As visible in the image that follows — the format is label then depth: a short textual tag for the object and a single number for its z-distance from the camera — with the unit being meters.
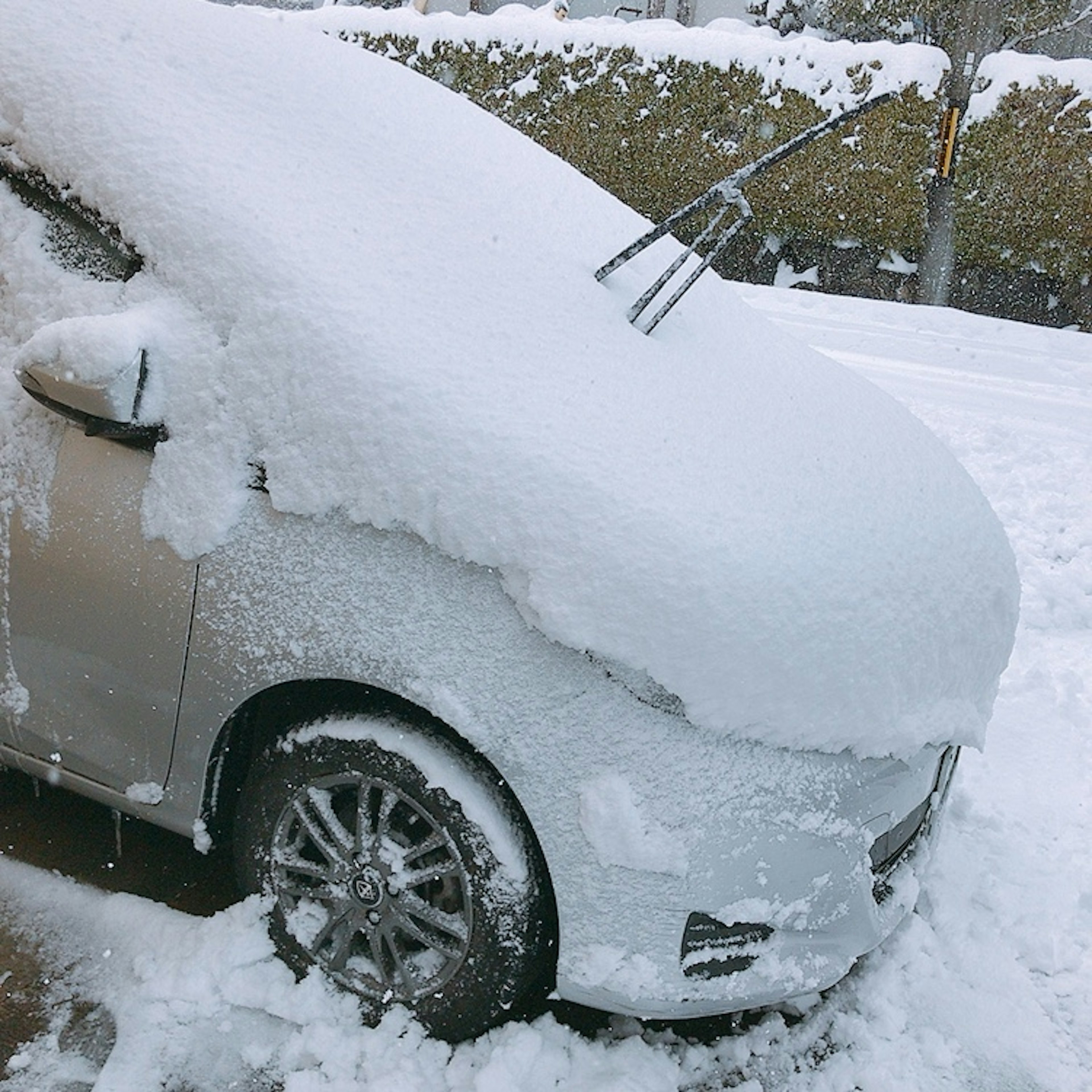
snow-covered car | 1.94
